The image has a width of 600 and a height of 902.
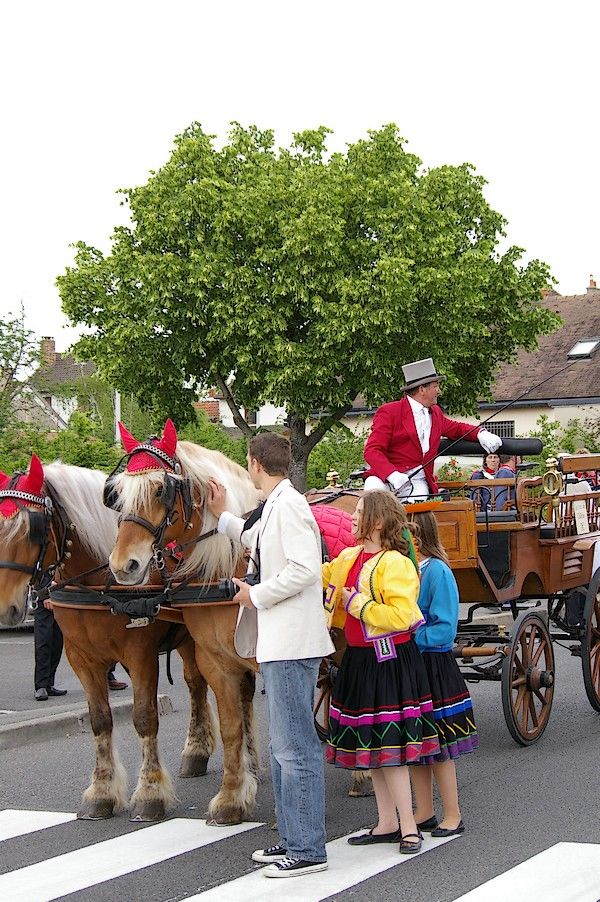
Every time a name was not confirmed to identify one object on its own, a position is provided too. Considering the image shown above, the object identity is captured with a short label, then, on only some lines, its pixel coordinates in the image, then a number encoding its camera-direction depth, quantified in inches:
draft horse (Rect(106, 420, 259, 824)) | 242.2
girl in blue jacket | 237.9
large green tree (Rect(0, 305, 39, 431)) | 1010.1
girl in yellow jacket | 227.8
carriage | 316.8
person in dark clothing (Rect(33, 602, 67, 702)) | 438.3
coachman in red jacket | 318.3
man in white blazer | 215.2
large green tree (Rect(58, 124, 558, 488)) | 1130.7
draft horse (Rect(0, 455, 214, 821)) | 260.1
